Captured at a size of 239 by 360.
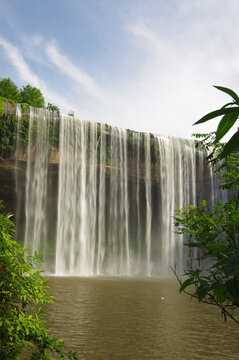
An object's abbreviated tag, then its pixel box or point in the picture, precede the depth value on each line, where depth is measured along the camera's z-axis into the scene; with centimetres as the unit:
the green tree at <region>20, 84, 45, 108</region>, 3254
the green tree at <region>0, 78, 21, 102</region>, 2903
